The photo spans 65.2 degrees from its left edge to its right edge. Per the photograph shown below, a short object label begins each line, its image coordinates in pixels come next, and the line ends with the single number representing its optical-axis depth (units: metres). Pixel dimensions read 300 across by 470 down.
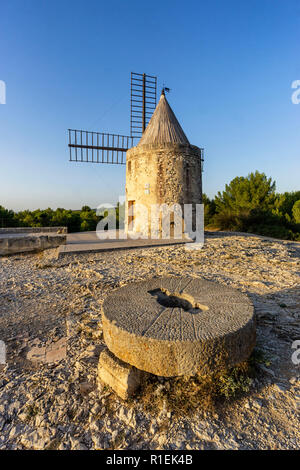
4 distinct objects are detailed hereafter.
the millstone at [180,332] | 1.67
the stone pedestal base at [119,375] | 1.72
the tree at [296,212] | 15.21
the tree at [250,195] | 16.66
